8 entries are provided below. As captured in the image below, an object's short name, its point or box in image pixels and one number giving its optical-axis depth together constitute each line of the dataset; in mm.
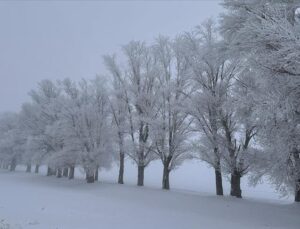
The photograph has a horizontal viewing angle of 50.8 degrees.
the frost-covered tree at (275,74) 10242
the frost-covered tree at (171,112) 27312
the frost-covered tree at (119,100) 32969
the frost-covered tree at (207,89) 22281
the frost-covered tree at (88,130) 34719
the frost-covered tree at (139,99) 30156
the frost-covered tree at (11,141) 59112
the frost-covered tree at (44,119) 44156
